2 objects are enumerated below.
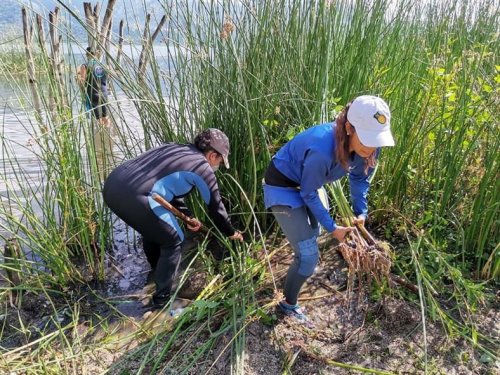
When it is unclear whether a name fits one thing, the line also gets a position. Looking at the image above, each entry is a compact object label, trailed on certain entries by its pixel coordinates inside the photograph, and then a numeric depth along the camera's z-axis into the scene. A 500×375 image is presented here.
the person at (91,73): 2.44
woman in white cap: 1.71
